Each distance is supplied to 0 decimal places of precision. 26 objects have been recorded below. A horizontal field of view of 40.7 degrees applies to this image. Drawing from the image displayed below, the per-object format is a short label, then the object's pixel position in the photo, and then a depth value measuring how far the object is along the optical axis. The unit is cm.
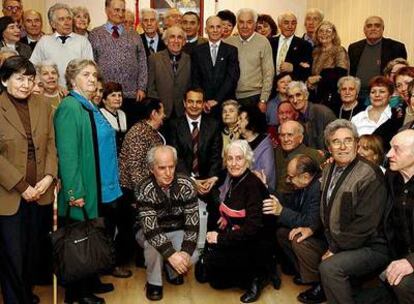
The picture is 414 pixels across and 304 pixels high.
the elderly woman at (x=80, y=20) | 524
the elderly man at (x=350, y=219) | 335
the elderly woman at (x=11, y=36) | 487
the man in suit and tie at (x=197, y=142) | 462
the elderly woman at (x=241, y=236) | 393
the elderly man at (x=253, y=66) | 533
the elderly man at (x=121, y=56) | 498
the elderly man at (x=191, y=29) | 559
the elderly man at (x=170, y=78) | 509
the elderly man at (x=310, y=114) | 480
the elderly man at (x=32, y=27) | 533
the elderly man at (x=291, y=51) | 554
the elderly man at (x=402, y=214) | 311
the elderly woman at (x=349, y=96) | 480
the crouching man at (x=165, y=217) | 384
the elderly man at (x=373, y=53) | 552
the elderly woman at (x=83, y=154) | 341
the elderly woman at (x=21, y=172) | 310
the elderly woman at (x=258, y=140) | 450
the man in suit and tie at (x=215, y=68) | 516
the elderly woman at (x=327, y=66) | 527
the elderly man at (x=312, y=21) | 602
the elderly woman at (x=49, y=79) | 419
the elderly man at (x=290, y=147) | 436
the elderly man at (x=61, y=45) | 477
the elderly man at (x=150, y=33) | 554
